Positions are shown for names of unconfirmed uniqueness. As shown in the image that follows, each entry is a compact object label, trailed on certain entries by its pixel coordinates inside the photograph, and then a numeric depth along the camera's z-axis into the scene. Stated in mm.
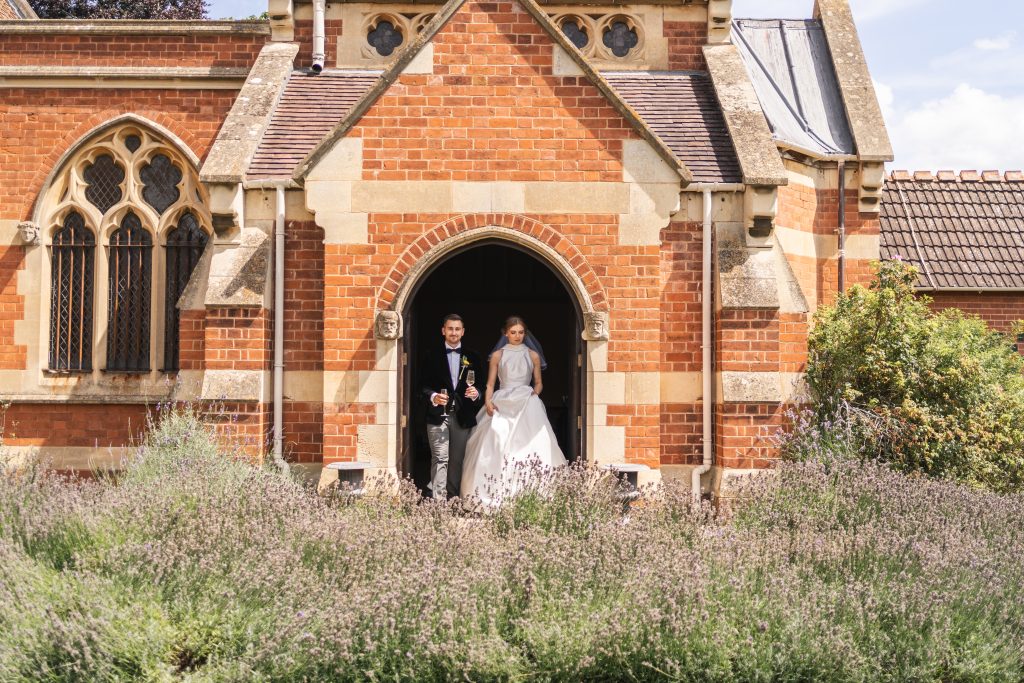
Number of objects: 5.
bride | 9023
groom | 9039
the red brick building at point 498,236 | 8758
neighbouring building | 13516
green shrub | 8844
